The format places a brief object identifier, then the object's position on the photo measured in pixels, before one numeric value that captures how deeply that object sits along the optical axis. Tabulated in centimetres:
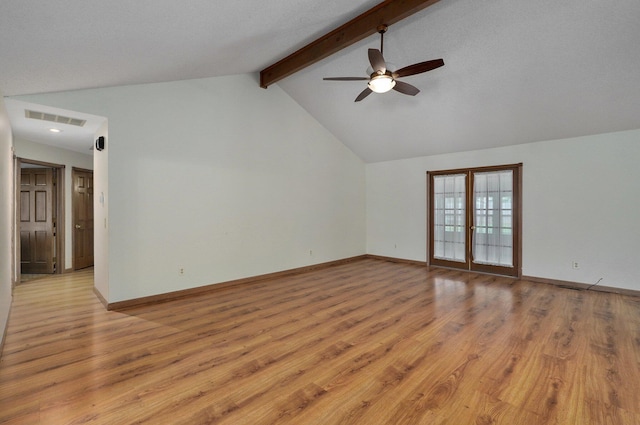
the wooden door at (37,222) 559
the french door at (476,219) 559
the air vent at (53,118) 362
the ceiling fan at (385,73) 314
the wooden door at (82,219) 596
